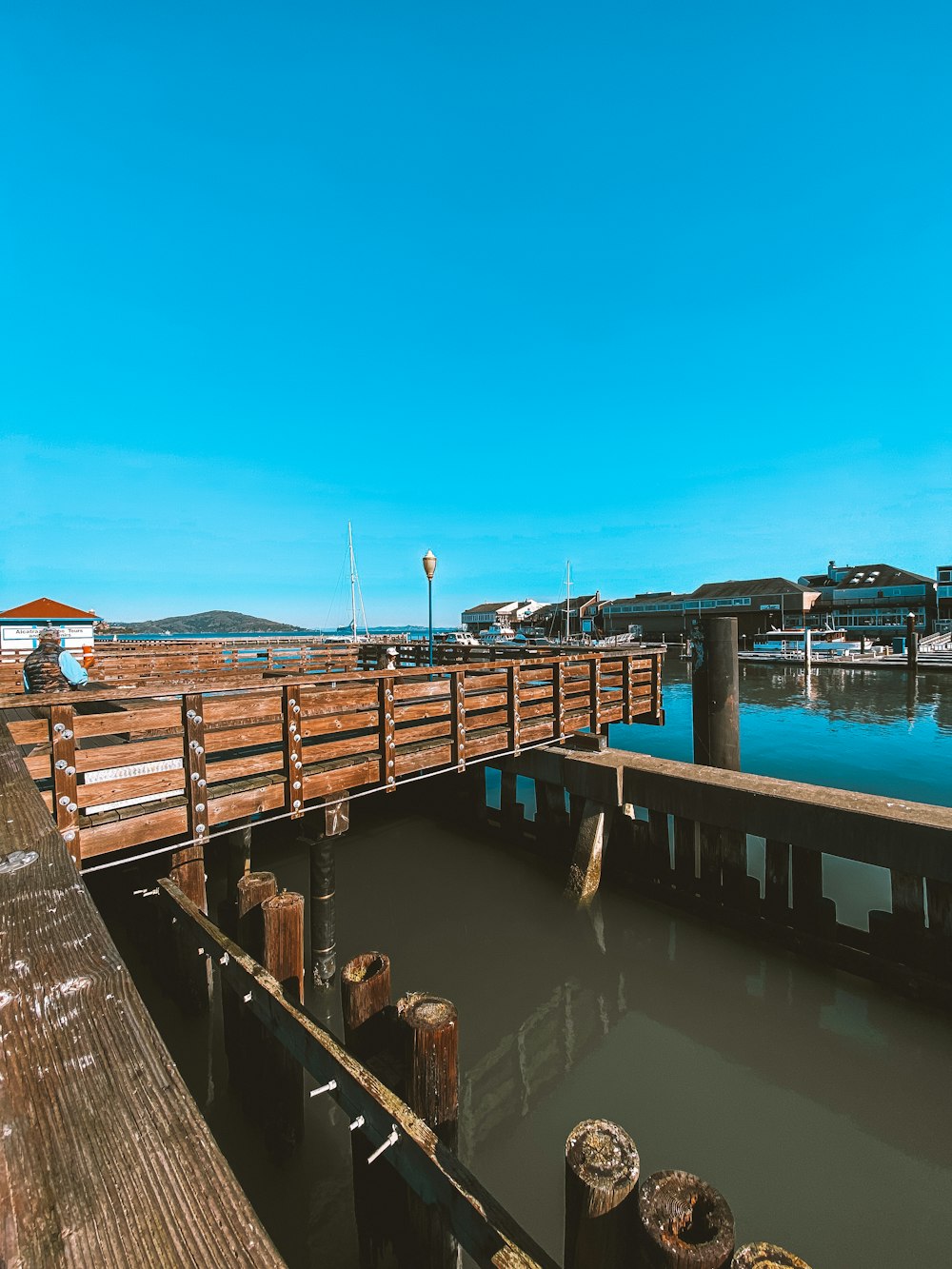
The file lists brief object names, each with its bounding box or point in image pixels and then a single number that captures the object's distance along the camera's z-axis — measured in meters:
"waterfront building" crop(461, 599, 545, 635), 107.31
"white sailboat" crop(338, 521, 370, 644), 48.66
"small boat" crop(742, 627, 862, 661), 45.76
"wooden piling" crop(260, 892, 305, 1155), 4.37
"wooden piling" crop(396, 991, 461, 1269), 3.32
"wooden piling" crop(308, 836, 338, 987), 6.83
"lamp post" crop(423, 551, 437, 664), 14.22
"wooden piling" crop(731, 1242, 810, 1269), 1.82
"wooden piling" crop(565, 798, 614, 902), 8.92
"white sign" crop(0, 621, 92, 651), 20.54
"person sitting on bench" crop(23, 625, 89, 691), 7.64
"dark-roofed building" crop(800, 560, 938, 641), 63.25
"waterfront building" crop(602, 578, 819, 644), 68.12
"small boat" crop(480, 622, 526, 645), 82.31
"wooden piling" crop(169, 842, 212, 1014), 6.07
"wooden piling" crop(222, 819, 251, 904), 7.60
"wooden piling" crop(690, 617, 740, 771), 10.80
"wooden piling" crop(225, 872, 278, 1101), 4.52
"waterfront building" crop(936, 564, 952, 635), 62.50
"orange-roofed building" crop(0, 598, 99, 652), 21.08
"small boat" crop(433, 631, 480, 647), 73.81
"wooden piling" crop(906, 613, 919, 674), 35.87
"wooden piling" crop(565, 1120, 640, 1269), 2.26
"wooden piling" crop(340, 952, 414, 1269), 3.31
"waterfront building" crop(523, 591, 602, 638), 83.12
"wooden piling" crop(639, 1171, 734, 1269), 1.94
